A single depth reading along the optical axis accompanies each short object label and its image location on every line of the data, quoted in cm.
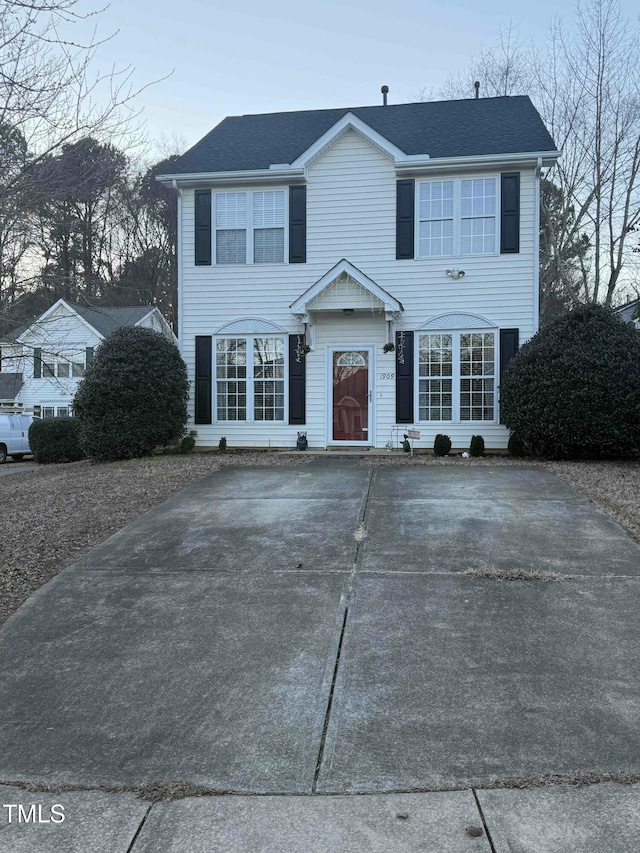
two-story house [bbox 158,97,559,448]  1301
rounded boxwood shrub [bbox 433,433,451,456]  1280
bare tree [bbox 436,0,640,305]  1975
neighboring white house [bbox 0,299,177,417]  2791
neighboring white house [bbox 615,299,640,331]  1992
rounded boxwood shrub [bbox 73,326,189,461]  1298
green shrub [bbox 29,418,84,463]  1959
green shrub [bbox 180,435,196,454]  1372
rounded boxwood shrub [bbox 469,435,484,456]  1268
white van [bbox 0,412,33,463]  2169
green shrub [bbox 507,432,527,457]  1242
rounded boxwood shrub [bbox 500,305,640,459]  1099
